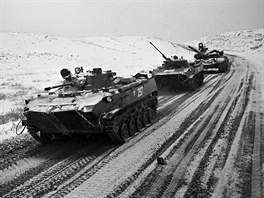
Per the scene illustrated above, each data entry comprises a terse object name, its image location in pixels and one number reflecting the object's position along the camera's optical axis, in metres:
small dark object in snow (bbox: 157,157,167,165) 6.72
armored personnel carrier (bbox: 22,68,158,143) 7.62
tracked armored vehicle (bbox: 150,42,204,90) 15.85
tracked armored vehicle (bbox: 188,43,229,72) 23.39
